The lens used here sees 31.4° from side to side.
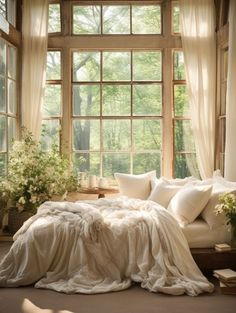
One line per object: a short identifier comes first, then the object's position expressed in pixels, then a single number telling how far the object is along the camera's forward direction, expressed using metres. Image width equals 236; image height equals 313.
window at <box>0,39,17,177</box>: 6.02
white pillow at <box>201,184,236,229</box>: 4.21
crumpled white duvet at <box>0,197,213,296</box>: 3.75
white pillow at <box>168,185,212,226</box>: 4.31
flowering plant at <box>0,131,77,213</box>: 5.77
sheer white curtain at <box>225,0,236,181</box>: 5.29
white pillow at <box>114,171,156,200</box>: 5.59
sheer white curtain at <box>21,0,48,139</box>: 6.37
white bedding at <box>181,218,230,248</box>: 4.19
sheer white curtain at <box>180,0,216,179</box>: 6.17
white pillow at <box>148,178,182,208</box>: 4.98
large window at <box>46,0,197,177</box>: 6.52
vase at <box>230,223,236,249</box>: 4.05
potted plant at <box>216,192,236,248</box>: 3.99
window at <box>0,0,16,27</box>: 6.10
